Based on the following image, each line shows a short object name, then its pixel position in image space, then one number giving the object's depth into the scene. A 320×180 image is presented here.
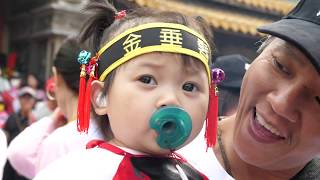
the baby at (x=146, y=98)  1.25
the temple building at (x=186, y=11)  7.23
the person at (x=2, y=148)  1.67
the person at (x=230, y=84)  2.61
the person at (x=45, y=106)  2.94
